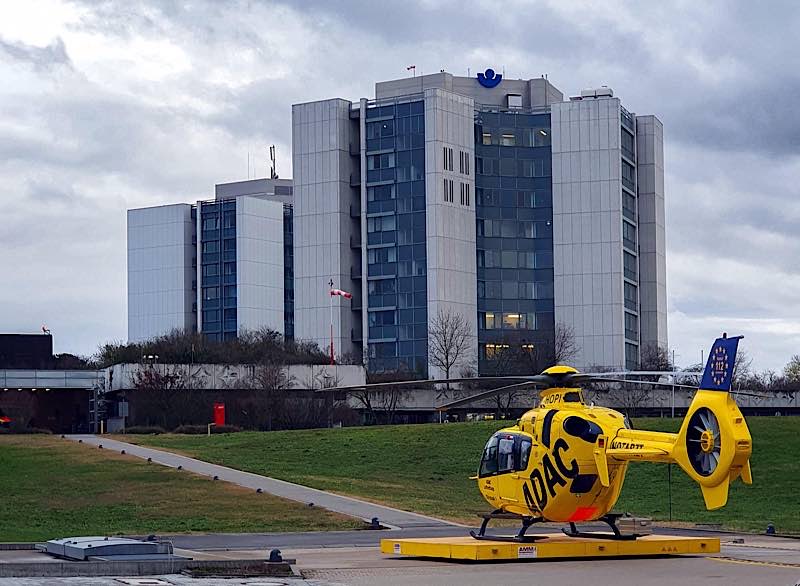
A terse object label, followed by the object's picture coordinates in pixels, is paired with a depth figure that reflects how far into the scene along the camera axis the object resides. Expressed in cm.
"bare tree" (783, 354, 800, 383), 14060
